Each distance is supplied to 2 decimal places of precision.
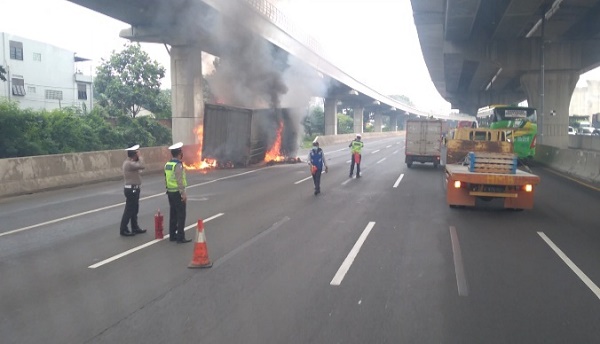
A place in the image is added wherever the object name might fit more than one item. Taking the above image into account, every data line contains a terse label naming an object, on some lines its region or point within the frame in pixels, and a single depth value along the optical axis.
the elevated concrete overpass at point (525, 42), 20.28
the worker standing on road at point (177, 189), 7.96
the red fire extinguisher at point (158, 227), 8.20
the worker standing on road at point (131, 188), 8.51
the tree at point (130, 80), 38.66
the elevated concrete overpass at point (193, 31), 20.44
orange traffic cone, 6.57
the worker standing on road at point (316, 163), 13.48
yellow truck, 10.49
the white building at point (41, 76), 37.56
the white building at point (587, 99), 108.55
